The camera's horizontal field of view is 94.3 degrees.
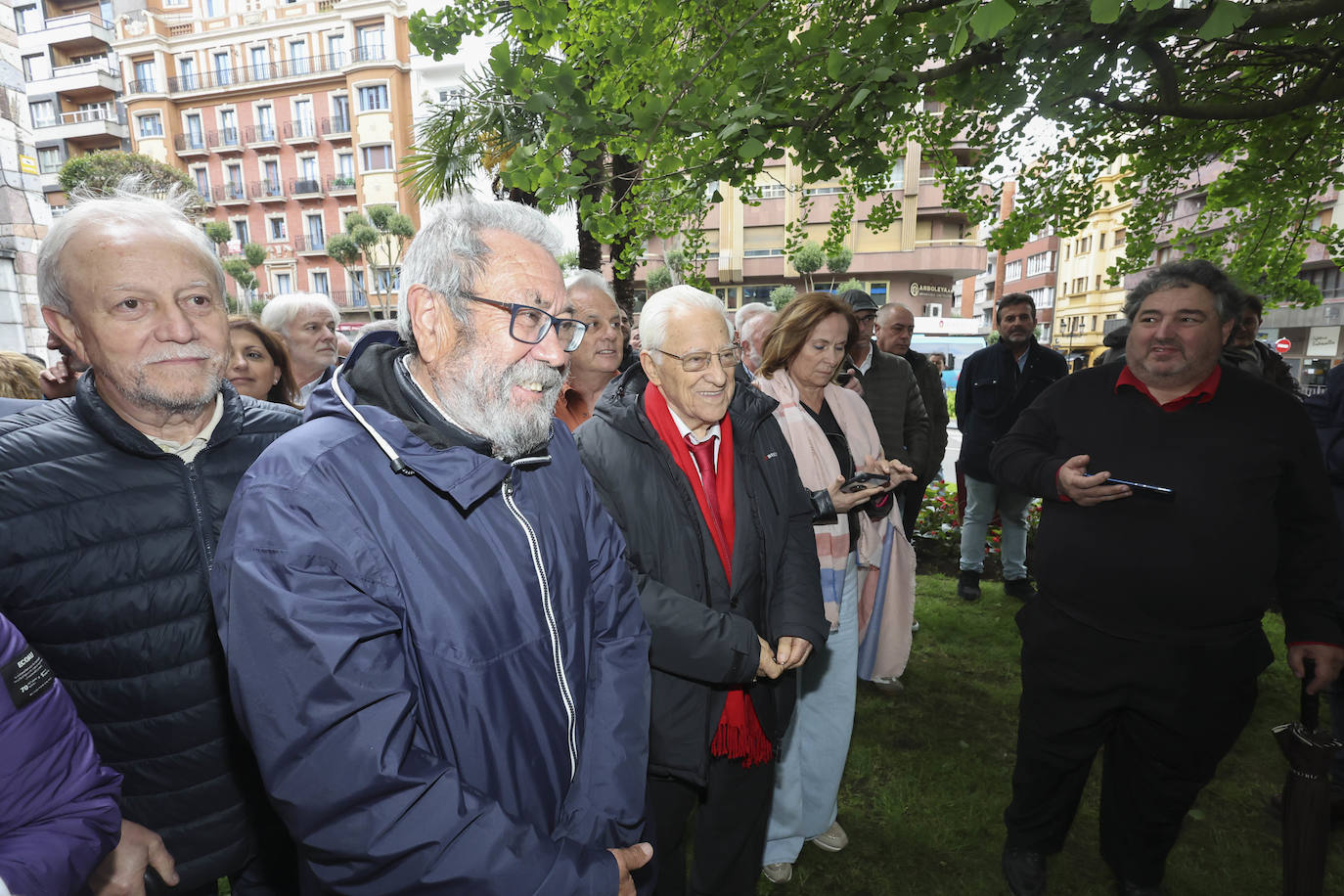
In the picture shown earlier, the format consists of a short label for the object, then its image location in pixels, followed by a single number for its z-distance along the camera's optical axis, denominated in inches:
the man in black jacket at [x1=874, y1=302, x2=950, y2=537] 219.6
